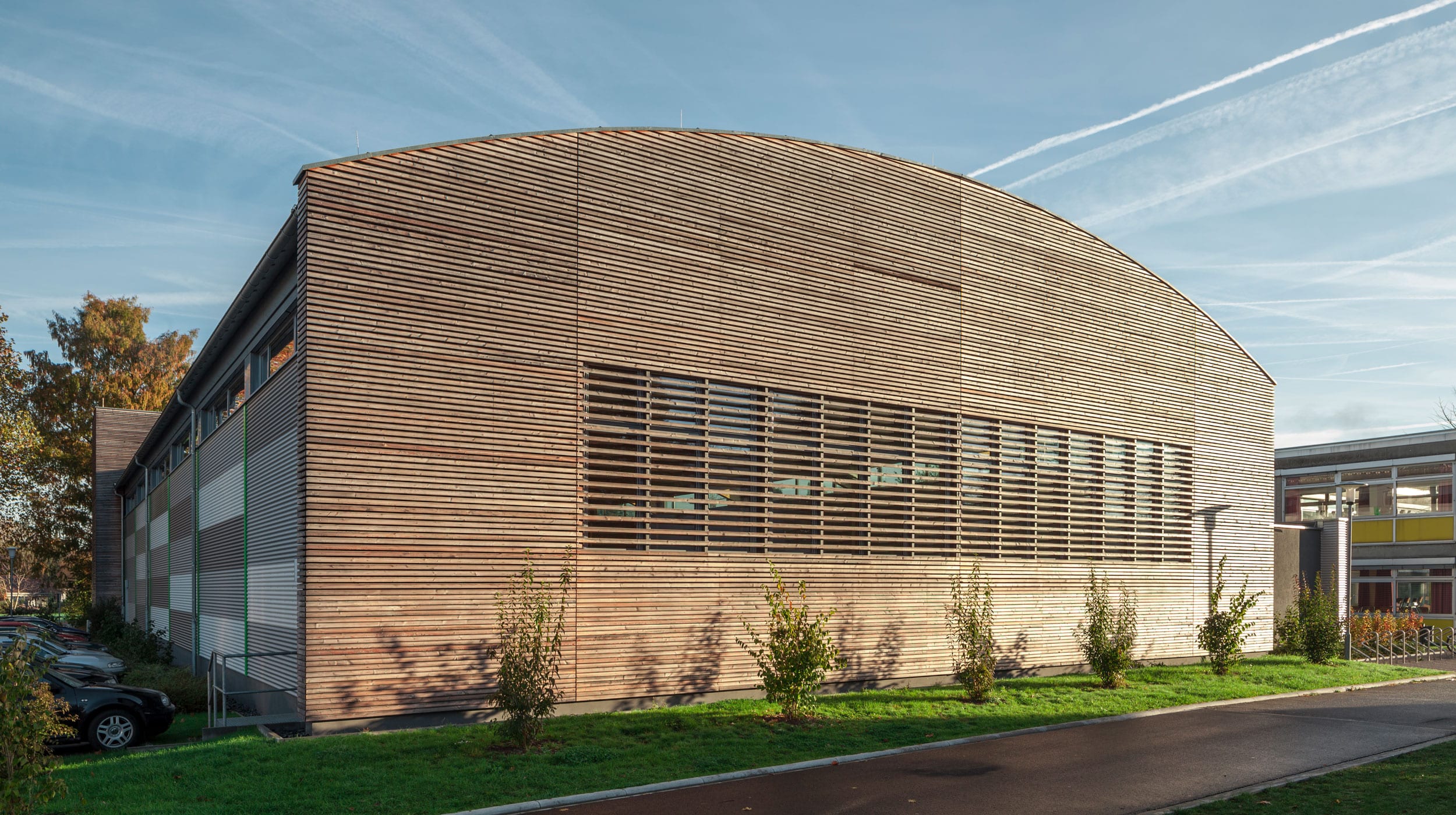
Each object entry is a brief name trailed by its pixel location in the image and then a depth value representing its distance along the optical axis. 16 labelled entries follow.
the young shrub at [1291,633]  24.42
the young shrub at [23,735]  7.59
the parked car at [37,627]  29.61
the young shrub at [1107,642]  18.77
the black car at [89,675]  15.22
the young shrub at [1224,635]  20.97
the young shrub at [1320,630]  23.88
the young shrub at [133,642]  26.59
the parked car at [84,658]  19.75
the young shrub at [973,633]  16.61
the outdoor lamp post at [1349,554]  24.90
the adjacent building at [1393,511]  35.16
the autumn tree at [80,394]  52.56
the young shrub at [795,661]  14.16
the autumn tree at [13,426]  34.84
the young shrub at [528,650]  11.79
